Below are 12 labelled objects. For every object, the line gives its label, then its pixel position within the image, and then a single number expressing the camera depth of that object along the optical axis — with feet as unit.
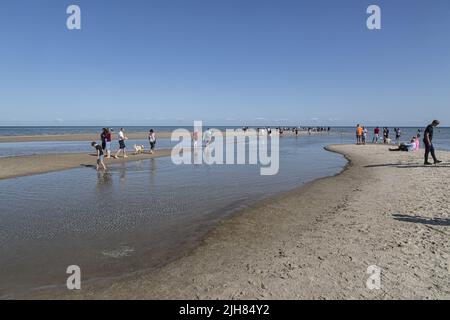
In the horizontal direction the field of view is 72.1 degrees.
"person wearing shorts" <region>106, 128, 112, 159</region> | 74.26
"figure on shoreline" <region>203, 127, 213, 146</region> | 127.26
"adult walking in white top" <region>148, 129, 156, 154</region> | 98.78
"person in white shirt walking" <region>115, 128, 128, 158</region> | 85.46
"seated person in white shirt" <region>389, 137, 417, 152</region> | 92.94
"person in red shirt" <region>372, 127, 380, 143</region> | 146.25
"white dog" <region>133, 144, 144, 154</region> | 98.44
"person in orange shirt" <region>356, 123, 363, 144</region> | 131.64
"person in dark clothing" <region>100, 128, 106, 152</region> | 73.51
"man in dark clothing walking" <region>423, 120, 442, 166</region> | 55.42
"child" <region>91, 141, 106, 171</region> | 61.64
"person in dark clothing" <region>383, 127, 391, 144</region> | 141.08
